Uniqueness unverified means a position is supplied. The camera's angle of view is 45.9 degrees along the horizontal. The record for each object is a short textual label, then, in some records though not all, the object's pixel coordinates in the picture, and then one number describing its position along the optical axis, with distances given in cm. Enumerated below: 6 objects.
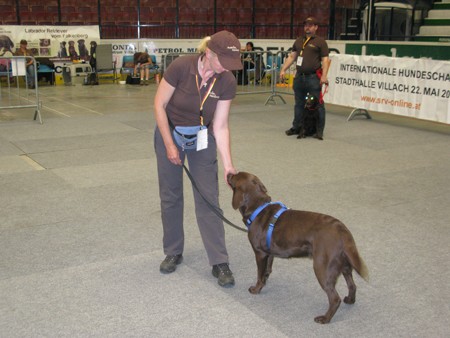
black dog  779
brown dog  280
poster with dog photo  1578
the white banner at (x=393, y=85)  832
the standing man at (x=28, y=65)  1460
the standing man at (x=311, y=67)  787
